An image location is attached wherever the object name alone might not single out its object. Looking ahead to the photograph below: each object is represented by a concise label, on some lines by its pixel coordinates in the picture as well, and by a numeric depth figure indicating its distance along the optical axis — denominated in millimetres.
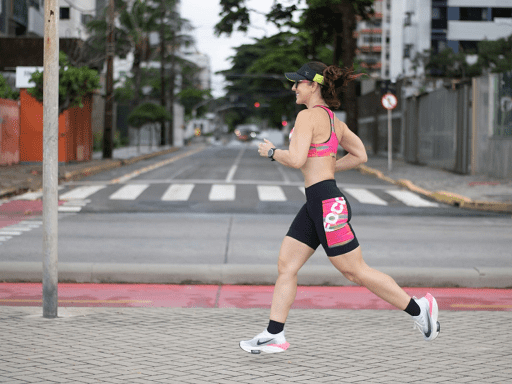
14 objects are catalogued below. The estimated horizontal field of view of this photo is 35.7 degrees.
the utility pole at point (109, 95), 35250
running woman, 5176
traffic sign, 28094
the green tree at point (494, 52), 49241
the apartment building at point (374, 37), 121750
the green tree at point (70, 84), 25102
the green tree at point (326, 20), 37344
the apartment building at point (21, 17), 39156
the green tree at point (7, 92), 28844
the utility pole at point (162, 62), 58125
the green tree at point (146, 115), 48938
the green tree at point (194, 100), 74562
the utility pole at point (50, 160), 6320
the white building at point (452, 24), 66188
